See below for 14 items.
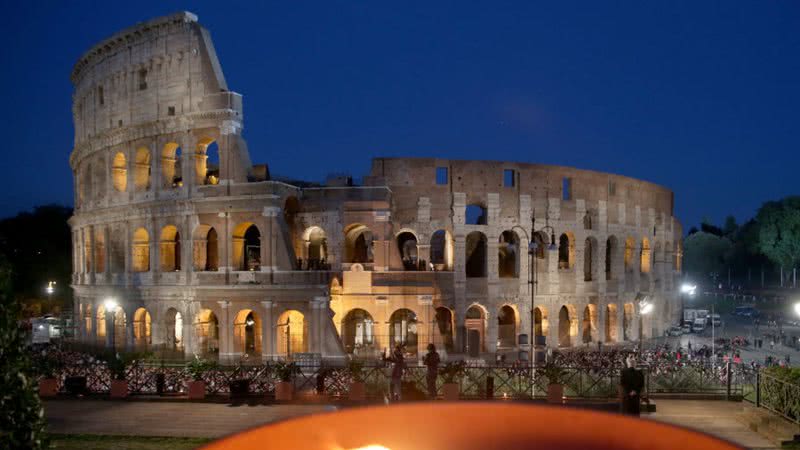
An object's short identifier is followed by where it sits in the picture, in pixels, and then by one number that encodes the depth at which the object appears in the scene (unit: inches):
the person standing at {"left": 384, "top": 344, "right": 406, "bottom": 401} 604.4
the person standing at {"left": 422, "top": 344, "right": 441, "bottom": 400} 629.9
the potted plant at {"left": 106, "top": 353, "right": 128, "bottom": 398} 679.7
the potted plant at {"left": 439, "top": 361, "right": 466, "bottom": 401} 613.6
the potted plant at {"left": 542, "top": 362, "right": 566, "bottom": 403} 602.5
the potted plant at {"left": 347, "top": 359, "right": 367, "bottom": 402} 634.2
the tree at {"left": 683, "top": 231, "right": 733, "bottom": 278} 3531.0
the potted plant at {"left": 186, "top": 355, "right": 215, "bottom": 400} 666.2
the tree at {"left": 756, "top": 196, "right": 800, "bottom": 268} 2600.9
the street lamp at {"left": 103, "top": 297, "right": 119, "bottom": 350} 1305.4
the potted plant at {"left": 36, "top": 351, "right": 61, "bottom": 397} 694.5
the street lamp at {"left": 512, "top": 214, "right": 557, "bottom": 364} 1362.2
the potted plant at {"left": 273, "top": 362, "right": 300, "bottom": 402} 657.6
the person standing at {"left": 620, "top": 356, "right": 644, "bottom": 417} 505.0
